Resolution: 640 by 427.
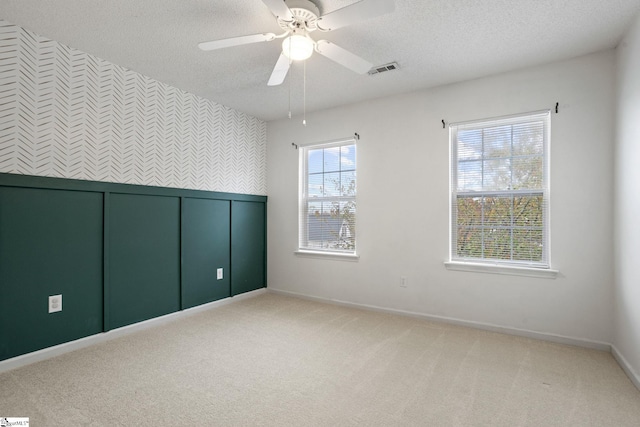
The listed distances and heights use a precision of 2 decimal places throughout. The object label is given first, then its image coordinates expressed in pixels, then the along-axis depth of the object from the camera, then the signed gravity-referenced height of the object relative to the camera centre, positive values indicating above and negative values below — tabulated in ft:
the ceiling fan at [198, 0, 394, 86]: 5.86 +3.68
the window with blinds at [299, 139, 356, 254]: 13.70 +0.70
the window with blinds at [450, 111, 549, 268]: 10.02 +0.74
